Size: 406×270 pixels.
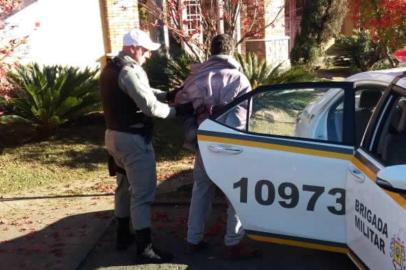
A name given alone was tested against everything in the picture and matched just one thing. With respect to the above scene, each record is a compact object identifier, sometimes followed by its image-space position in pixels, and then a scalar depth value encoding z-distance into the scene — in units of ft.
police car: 11.64
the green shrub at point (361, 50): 55.57
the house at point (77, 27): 39.65
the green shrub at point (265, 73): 29.96
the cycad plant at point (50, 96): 28.30
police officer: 14.12
